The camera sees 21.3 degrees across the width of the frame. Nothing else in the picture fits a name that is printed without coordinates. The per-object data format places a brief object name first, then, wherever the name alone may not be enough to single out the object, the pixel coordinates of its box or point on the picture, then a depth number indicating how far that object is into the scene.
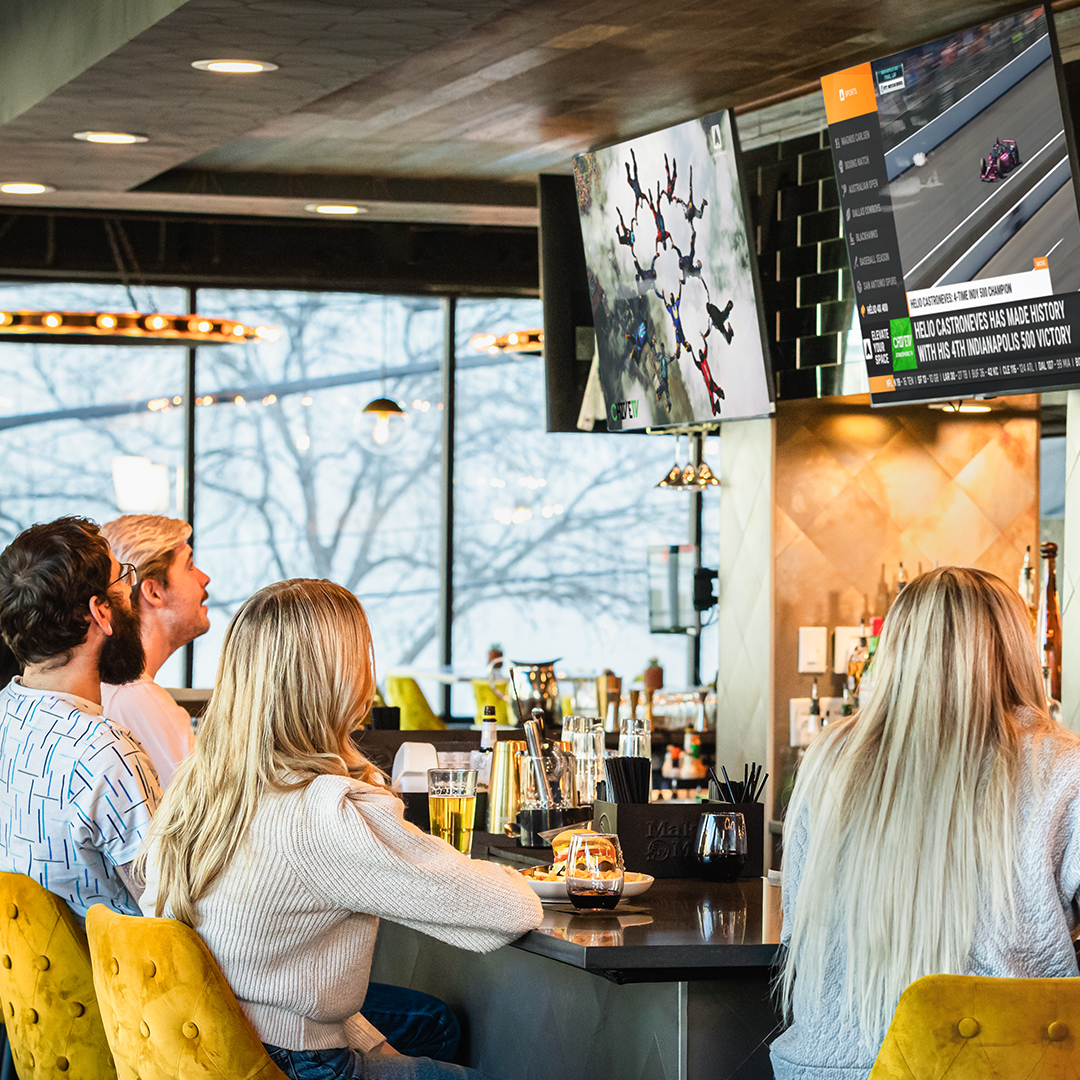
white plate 4.59
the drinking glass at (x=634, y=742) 5.74
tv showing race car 6.33
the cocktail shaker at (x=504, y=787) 5.86
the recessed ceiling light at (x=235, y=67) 7.82
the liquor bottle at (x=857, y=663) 8.90
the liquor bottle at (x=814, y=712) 8.79
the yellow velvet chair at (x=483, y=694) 15.09
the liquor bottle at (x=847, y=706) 8.74
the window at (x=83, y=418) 16.60
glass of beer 5.19
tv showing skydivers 8.25
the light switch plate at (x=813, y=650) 9.05
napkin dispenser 6.39
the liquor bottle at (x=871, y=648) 8.69
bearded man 4.83
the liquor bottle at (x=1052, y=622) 7.79
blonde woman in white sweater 3.99
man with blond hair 6.11
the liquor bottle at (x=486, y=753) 6.19
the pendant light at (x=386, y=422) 15.33
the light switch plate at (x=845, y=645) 9.04
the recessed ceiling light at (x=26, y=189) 11.64
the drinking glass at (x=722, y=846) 4.99
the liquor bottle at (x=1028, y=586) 8.55
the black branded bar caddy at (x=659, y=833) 5.05
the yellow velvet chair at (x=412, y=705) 15.06
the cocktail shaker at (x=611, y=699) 10.06
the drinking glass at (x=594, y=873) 4.41
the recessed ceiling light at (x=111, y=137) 9.64
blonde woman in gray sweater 3.74
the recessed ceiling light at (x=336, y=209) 12.82
